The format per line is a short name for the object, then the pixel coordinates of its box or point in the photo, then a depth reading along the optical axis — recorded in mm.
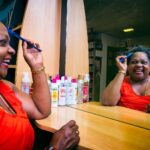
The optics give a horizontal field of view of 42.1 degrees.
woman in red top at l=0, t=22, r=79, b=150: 742
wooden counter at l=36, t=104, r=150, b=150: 701
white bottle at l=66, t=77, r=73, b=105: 1405
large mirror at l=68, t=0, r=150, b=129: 992
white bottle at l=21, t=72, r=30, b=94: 1344
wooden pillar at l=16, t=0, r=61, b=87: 1396
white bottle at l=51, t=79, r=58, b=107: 1323
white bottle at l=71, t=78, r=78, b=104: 1424
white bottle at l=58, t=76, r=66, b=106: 1363
